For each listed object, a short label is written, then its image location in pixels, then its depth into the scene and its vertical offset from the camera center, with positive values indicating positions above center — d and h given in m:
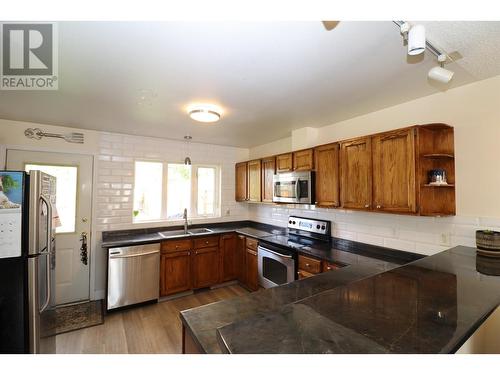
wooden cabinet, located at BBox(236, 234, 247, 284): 3.65 -1.05
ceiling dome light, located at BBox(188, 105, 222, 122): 2.32 +0.81
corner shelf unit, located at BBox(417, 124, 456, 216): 1.88 +0.23
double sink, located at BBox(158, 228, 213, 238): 3.54 -0.62
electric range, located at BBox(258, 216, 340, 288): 2.71 -0.65
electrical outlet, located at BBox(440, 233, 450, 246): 1.99 -0.40
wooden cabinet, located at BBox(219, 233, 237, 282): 3.70 -1.02
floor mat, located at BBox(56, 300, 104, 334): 2.59 -1.47
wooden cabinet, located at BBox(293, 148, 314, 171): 2.86 +0.42
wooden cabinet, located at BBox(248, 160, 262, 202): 3.78 +0.20
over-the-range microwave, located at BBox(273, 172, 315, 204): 2.80 +0.07
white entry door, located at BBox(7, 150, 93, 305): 3.06 -0.28
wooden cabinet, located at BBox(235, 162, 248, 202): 4.14 +0.18
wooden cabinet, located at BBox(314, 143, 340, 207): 2.54 +0.20
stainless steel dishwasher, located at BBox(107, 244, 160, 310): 2.91 -1.05
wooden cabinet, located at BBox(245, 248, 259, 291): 3.36 -1.14
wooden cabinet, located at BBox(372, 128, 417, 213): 1.91 +0.18
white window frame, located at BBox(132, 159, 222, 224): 3.77 -0.01
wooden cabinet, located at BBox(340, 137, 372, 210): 2.23 +0.19
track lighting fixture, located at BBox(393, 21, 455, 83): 0.98 +0.67
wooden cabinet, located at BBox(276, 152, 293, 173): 3.18 +0.43
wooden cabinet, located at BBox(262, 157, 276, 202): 3.50 +0.25
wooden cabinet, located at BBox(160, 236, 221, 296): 3.25 -1.04
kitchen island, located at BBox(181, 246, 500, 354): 0.72 -0.49
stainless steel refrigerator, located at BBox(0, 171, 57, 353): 1.54 -0.45
